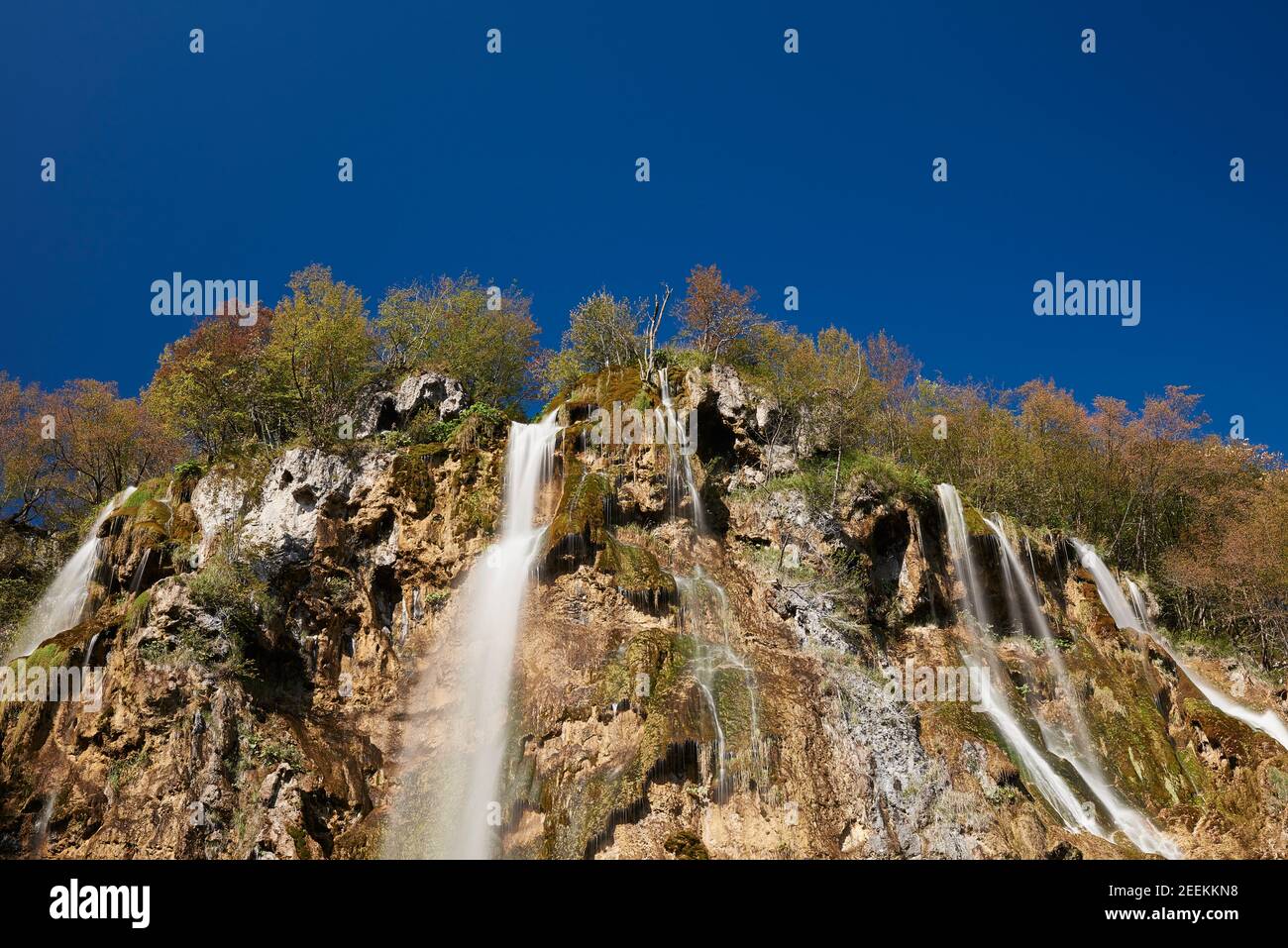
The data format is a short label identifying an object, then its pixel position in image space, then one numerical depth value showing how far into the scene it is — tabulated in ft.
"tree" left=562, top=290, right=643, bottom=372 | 110.22
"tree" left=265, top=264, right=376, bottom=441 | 87.71
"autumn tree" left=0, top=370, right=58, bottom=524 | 104.67
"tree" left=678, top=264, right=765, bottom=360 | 109.50
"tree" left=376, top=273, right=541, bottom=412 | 109.91
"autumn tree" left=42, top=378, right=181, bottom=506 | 109.60
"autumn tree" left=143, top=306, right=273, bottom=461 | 90.17
